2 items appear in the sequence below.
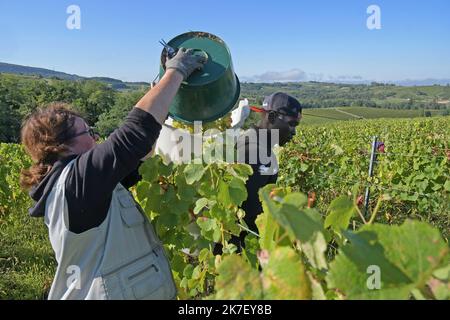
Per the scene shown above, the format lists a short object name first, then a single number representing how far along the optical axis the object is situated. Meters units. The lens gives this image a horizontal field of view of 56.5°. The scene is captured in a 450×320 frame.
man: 2.45
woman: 1.39
